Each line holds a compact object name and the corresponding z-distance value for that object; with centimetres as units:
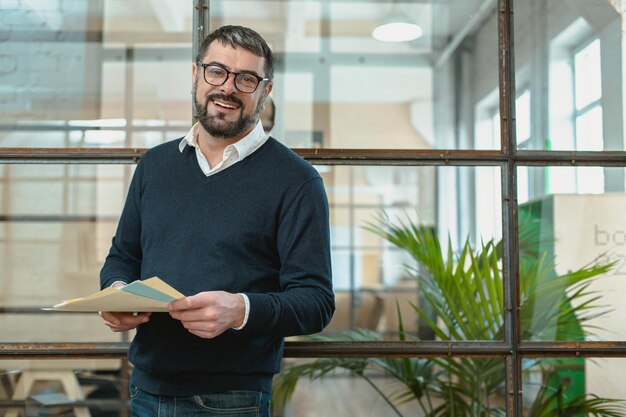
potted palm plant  176
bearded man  138
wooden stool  177
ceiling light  330
